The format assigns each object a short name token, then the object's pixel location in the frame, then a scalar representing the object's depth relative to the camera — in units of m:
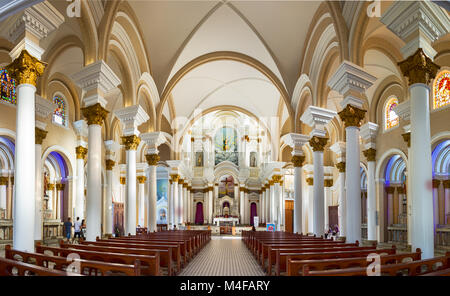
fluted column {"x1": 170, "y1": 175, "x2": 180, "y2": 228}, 24.97
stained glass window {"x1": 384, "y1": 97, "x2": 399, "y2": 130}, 17.17
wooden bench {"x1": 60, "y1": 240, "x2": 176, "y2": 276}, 6.96
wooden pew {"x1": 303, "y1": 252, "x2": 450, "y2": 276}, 4.37
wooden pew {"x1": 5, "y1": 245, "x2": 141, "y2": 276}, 4.70
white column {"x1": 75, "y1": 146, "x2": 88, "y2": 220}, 17.12
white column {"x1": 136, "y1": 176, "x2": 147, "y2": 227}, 21.50
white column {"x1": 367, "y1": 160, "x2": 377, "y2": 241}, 16.75
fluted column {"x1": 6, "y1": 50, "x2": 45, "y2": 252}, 6.73
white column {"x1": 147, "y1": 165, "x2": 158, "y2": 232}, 17.05
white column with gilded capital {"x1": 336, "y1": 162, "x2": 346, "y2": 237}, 17.95
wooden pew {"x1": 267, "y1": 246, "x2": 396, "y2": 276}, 6.50
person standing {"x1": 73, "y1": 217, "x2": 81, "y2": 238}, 15.62
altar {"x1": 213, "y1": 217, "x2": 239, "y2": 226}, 31.75
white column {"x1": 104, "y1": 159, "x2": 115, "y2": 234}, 21.20
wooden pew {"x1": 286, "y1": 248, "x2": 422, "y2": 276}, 5.30
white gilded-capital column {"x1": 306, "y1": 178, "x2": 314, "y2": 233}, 24.42
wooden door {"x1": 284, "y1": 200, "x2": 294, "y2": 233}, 28.60
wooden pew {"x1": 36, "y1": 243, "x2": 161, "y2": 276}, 5.97
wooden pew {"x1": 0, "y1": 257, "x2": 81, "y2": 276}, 3.98
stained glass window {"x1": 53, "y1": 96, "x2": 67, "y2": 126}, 17.51
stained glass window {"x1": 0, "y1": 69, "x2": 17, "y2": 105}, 14.00
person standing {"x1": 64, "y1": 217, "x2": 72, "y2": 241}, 16.49
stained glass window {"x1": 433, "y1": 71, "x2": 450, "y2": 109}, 13.31
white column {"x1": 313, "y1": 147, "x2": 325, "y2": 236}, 13.81
